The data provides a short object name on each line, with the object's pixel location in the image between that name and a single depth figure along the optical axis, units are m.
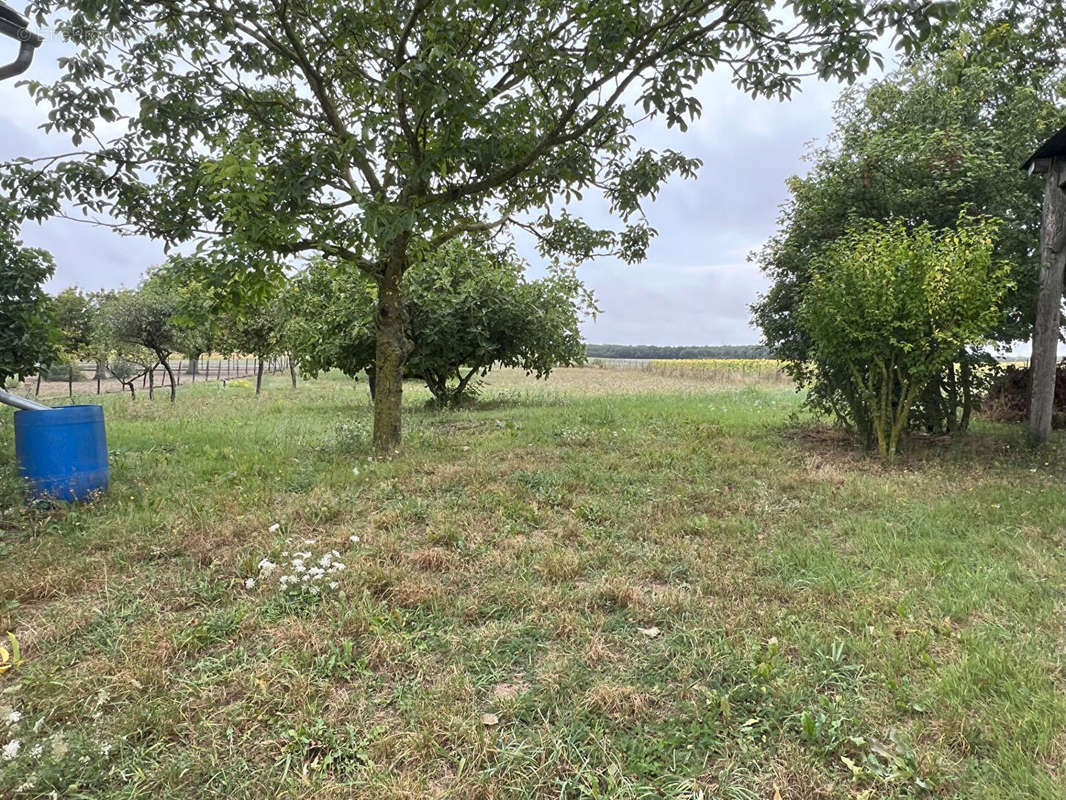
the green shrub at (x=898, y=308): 5.34
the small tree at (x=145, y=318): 15.49
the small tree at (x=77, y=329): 22.11
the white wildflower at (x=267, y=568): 2.94
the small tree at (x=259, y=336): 16.98
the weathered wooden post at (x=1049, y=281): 6.00
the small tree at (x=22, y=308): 5.17
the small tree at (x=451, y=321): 10.25
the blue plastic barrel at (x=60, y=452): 4.08
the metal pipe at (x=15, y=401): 4.54
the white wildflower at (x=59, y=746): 1.78
